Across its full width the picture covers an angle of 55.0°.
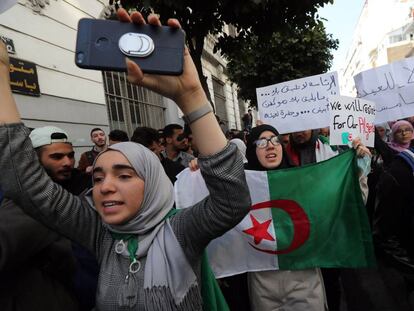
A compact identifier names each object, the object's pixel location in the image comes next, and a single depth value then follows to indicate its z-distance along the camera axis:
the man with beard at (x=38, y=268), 1.22
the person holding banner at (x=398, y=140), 3.85
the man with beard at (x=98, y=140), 5.41
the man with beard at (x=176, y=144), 4.12
